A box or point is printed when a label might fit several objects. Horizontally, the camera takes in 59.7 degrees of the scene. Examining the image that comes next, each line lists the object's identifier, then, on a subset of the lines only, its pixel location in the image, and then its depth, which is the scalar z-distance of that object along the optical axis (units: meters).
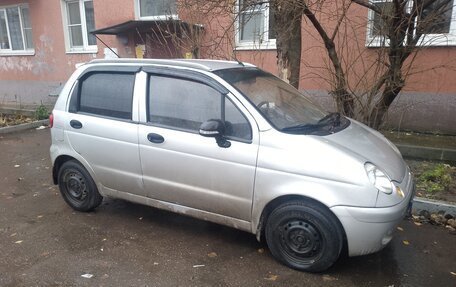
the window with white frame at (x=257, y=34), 8.54
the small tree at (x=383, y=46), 5.14
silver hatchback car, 3.12
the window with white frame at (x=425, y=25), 5.20
